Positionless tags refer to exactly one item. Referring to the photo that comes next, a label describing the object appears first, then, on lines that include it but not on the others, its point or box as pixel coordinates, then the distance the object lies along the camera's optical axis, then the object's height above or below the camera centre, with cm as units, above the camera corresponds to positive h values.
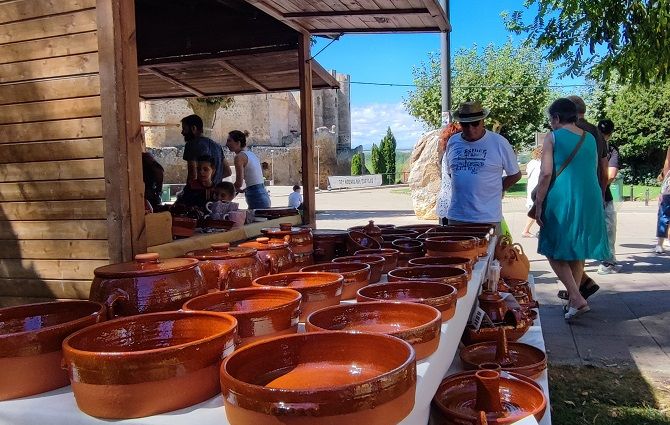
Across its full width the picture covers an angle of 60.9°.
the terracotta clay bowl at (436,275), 195 -37
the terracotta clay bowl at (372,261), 220 -34
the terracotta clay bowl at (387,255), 241 -34
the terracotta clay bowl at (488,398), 173 -74
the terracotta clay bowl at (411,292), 172 -38
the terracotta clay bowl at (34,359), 119 -38
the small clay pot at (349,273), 194 -34
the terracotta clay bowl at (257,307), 135 -34
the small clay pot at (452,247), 253 -33
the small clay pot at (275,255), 212 -29
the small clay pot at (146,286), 153 -29
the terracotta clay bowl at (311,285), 166 -34
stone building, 3125 +305
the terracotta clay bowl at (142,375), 105 -37
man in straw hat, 417 +4
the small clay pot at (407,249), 262 -35
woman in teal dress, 435 -18
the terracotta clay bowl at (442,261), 231 -36
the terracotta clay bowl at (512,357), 219 -75
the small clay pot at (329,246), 269 -34
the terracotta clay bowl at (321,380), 93 -38
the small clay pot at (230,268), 186 -30
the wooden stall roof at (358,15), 376 +115
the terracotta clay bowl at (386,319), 139 -38
